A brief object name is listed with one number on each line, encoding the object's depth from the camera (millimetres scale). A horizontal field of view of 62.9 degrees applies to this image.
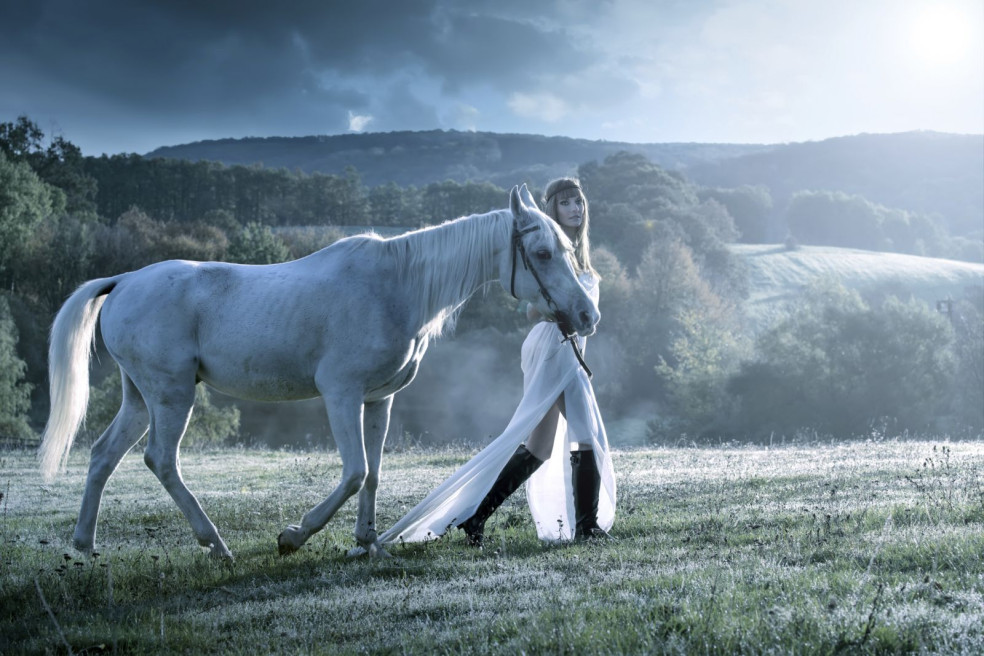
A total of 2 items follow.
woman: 7055
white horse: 6418
